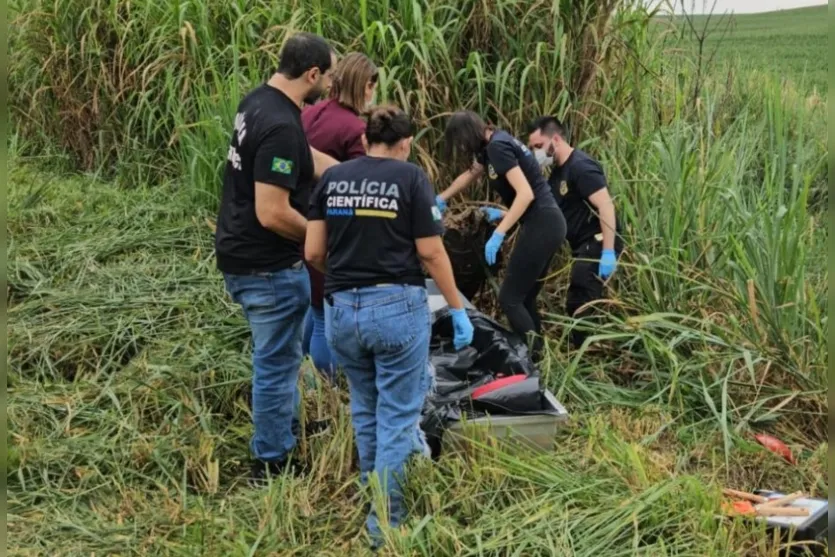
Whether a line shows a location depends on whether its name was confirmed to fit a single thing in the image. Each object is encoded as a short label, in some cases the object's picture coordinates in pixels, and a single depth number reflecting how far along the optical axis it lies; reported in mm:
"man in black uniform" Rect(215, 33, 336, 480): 3006
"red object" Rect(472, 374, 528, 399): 3305
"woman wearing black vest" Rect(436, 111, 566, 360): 4148
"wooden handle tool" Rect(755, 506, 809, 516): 2676
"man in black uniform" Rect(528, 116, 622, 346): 4387
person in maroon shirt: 3664
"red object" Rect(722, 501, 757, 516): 2684
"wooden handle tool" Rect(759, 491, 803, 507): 2789
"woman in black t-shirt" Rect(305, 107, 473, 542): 2816
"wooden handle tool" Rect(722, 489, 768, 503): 2879
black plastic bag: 3250
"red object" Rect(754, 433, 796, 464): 3320
